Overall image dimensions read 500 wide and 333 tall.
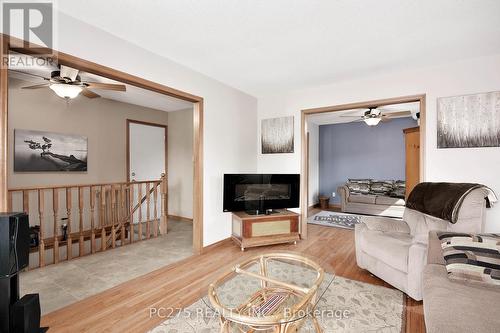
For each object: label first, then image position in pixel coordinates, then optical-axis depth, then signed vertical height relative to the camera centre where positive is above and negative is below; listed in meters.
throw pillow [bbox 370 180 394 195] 5.85 -0.54
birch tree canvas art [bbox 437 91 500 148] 2.58 +0.51
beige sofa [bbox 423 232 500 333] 1.03 -0.69
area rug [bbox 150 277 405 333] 1.71 -1.18
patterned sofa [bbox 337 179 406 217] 5.46 -0.75
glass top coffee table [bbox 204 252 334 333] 1.18 -0.81
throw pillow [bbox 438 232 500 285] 1.37 -0.57
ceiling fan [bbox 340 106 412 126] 4.61 +1.03
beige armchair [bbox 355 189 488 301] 2.02 -0.75
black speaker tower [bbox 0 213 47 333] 1.22 -0.60
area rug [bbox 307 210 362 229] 4.82 -1.19
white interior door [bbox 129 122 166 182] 4.98 +0.33
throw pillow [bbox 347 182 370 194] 5.96 -0.57
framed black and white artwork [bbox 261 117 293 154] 4.00 +0.54
